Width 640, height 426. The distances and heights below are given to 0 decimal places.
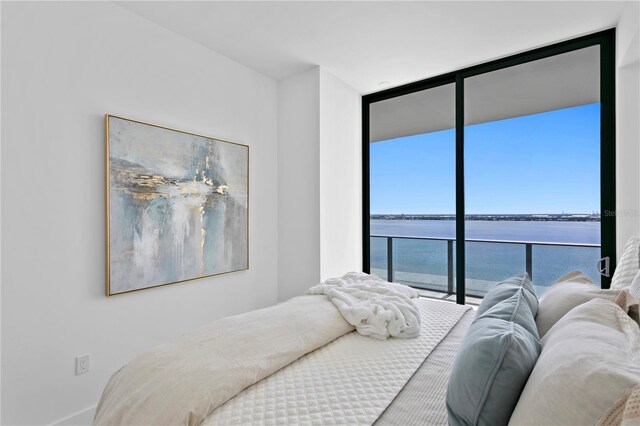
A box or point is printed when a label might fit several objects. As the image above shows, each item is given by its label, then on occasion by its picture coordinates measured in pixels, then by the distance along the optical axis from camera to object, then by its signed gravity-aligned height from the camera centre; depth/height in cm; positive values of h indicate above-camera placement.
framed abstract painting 213 +8
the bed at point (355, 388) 94 -58
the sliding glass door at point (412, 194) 415 +29
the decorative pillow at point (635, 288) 109 -27
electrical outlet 196 -90
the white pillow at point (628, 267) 141 -25
